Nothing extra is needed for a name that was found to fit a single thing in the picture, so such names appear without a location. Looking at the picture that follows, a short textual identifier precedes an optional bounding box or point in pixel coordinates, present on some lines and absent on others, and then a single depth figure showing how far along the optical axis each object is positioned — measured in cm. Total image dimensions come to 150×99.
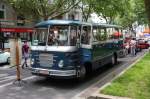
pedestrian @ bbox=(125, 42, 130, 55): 1499
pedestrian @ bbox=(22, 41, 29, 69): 962
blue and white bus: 645
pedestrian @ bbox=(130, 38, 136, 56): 1480
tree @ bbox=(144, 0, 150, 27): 474
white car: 1082
